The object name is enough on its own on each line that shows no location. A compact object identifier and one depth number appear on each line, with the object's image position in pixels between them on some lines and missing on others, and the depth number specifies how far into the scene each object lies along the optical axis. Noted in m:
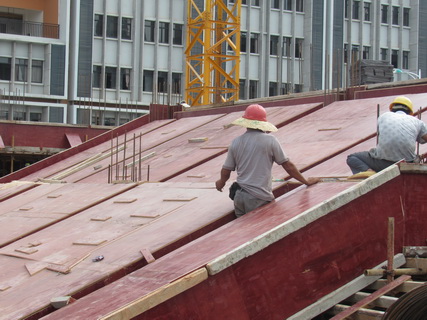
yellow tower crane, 34.88
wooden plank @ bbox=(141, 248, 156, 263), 7.93
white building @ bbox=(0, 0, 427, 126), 44.31
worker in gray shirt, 8.18
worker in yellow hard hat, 8.38
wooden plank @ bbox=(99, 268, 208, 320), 6.38
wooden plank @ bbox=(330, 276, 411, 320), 6.95
